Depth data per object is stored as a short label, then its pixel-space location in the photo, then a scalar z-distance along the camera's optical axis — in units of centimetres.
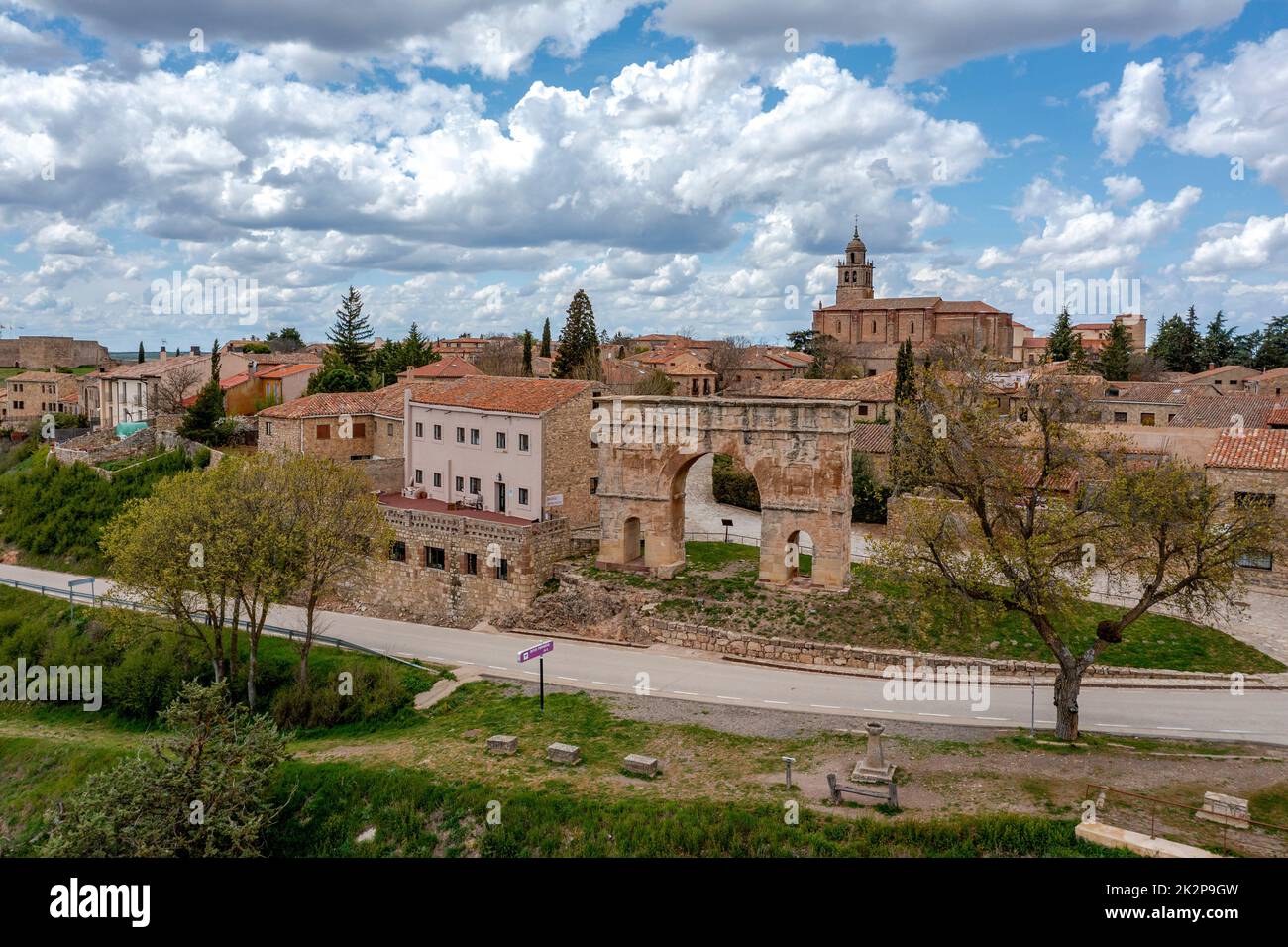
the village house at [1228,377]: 7624
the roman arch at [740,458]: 3153
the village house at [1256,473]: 3225
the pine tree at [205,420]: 5397
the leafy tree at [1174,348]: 8912
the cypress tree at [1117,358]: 7519
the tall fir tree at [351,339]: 6975
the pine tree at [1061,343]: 8519
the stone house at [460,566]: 3462
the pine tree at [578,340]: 6544
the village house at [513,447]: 3762
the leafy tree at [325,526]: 2842
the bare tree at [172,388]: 6173
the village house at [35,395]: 8338
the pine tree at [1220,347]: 8856
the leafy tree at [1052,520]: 1906
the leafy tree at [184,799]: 1717
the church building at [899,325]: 10062
